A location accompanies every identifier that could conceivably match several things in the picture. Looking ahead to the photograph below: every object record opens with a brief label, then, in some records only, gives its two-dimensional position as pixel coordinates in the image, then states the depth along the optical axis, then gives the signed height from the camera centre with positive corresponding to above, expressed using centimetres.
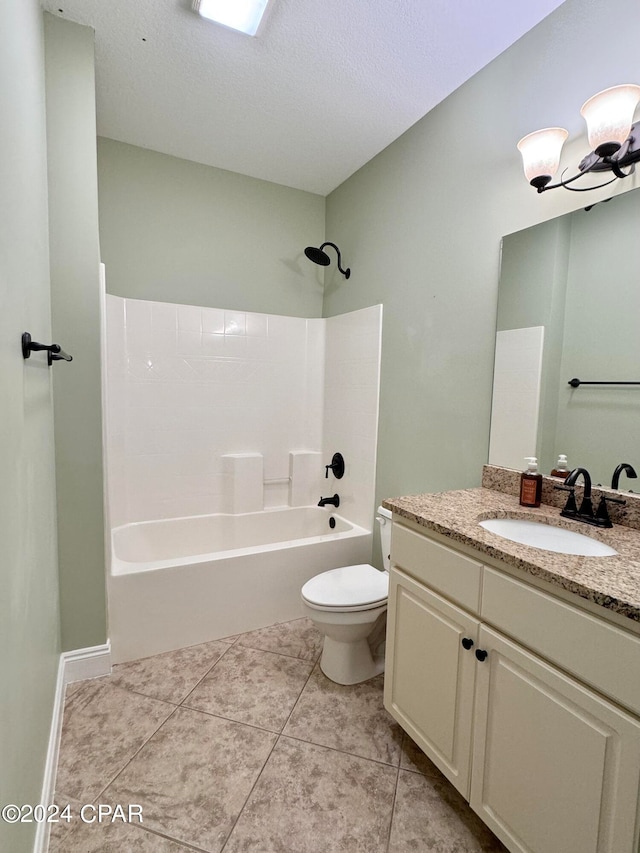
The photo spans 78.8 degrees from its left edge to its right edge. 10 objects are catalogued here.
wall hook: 96 +10
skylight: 142 +141
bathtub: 186 -100
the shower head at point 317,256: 252 +89
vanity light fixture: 111 +80
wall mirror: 124 +21
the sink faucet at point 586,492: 124 -29
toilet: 165 -95
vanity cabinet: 77 -73
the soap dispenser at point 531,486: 140 -32
